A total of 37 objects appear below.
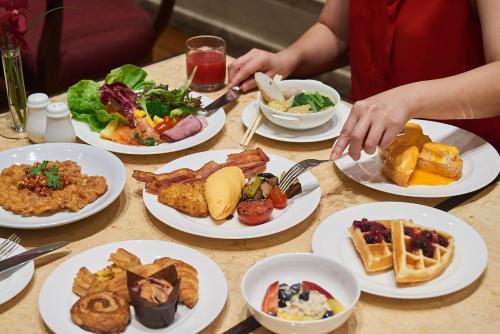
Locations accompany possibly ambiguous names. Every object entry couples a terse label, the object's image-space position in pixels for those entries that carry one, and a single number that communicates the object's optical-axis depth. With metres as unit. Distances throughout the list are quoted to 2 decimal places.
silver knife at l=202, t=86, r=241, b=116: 2.18
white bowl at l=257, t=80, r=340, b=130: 2.02
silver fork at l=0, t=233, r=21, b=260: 1.52
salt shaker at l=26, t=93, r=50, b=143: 1.99
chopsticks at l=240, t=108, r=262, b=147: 2.03
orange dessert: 1.78
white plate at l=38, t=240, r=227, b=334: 1.32
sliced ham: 2.02
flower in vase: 1.88
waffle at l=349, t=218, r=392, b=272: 1.46
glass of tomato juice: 2.34
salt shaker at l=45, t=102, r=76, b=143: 1.94
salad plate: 1.96
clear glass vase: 2.02
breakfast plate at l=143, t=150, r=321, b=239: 1.59
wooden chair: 3.21
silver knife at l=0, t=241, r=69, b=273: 1.46
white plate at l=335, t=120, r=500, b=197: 1.77
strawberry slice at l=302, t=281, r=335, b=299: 1.35
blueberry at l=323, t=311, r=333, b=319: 1.29
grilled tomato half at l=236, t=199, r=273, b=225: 1.62
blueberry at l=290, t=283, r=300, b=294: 1.34
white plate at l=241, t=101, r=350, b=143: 2.03
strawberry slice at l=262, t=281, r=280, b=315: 1.32
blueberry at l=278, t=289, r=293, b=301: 1.33
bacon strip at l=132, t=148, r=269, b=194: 1.74
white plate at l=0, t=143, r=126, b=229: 1.67
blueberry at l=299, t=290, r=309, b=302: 1.32
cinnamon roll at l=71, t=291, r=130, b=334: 1.29
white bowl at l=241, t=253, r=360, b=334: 1.27
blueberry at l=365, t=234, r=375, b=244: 1.49
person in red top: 1.80
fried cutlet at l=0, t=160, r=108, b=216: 1.67
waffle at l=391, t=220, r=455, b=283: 1.43
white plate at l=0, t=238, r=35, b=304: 1.41
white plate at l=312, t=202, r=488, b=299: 1.42
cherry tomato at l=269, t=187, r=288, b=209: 1.69
